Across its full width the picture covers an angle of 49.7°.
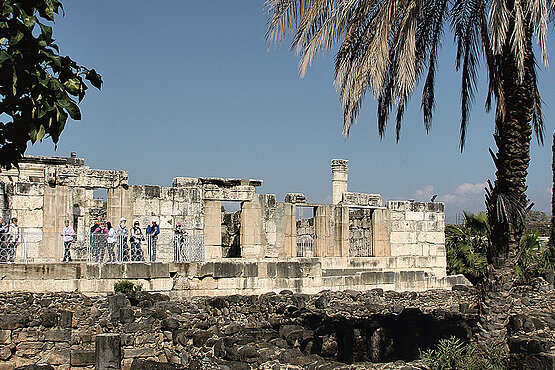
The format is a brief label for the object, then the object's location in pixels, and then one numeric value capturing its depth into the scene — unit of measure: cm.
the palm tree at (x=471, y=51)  852
